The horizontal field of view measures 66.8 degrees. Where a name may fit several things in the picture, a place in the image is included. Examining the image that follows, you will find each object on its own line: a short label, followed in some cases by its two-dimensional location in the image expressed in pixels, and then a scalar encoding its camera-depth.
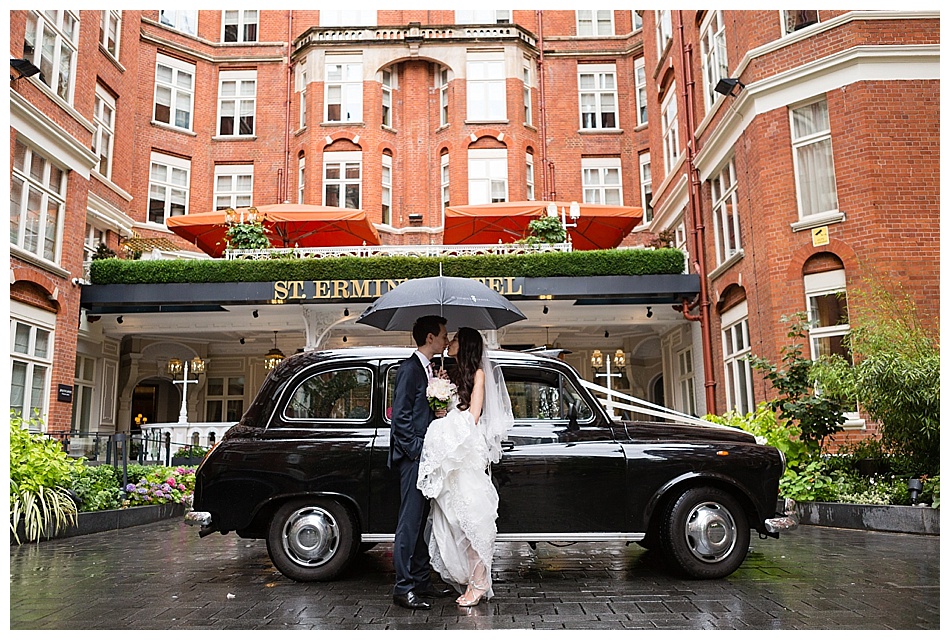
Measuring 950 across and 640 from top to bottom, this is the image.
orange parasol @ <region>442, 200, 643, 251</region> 18.73
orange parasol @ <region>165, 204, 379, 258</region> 18.45
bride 4.95
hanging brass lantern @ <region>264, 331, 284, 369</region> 18.48
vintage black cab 5.71
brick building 12.11
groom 5.00
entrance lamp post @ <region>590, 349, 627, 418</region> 17.72
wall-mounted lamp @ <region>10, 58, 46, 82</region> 12.77
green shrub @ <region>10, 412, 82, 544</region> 8.10
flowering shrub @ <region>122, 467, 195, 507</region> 10.23
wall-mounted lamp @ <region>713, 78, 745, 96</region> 13.44
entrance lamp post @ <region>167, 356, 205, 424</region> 18.89
